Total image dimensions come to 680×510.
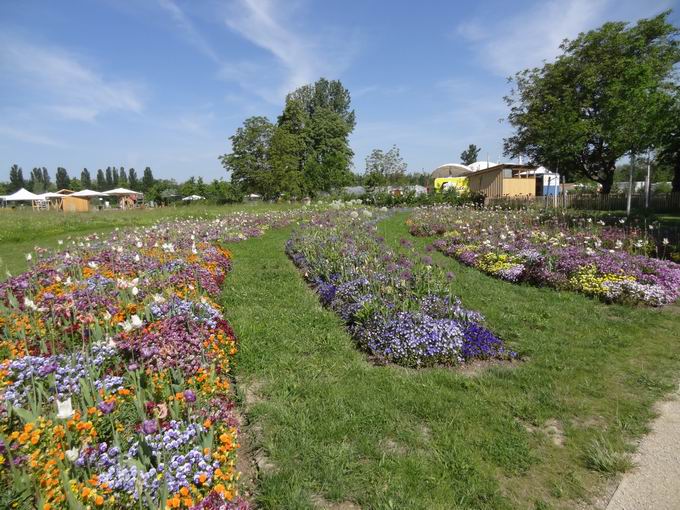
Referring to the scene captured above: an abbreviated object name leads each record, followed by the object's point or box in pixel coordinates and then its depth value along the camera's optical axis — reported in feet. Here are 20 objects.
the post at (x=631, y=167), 54.19
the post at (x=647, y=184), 66.89
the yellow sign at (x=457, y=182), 108.24
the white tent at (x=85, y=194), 160.56
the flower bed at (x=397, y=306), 14.25
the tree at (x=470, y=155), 338.75
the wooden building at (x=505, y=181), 99.14
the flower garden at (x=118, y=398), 6.93
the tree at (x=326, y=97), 182.39
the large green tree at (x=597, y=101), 50.24
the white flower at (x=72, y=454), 6.19
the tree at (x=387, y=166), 139.13
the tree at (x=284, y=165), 103.81
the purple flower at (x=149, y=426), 7.42
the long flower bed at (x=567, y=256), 20.74
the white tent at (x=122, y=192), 163.80
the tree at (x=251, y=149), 119.24
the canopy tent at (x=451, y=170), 164.35
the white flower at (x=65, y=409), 6.45
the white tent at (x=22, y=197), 149.52
